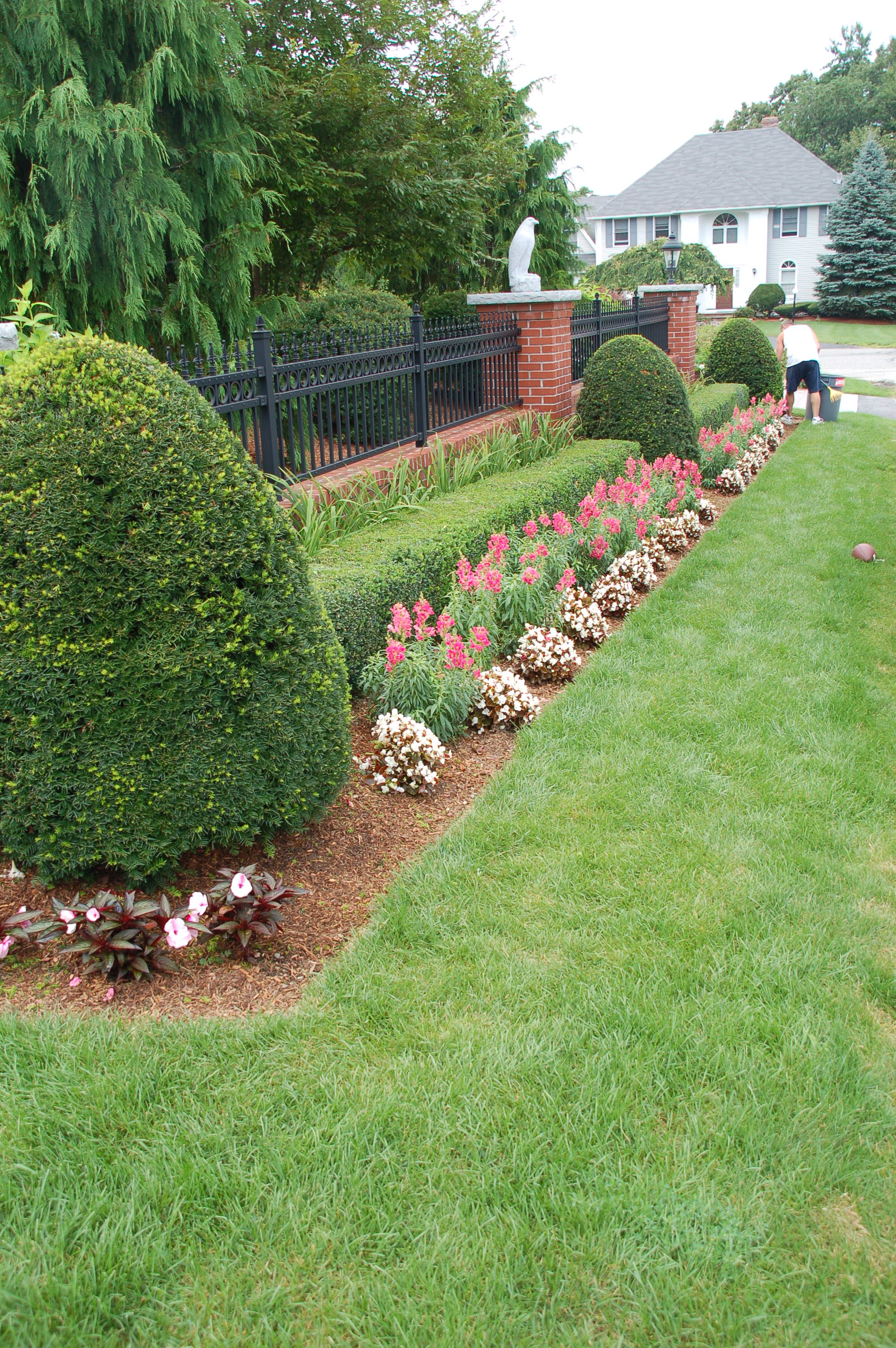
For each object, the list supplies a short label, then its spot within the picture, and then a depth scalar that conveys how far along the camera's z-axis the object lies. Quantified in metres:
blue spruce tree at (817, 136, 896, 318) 37.31
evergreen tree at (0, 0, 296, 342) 6.52
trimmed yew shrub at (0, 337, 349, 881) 2.73
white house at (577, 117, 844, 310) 46.56
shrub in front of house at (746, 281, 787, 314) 41.00
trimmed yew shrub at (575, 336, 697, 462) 8.80
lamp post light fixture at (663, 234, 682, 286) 16.06
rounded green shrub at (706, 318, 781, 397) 14.11
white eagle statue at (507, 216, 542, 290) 9.66
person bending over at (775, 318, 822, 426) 13.12
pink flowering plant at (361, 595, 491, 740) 4.30
